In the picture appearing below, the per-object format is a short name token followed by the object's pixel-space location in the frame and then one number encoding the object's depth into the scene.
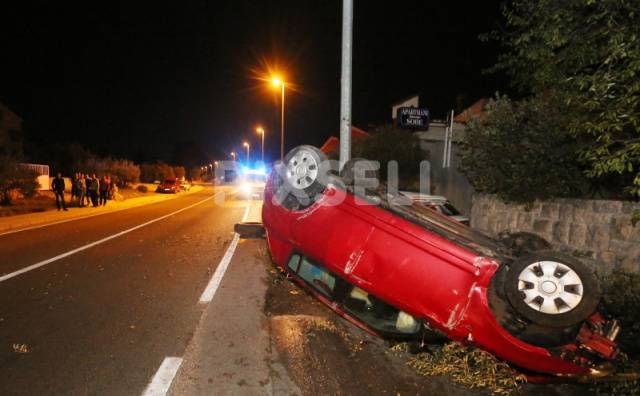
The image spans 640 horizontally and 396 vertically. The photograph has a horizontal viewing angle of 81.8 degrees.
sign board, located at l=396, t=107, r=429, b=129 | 14.71
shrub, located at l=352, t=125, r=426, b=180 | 13.78
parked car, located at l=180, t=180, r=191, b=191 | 41.14
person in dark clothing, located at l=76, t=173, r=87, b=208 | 16.82
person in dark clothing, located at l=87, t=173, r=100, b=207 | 17.51
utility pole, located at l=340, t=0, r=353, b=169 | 7.07
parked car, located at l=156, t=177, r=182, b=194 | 34.50
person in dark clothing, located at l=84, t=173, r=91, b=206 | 17.35
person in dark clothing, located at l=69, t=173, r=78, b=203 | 16.92
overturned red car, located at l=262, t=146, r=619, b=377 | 2.88
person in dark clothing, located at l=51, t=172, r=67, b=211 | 15.29
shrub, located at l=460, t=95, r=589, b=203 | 6.32
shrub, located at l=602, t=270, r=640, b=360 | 3.71
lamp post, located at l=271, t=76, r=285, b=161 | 19.55
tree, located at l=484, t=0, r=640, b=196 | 3.63
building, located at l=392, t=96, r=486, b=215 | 13.09
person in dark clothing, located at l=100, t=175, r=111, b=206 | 18.31
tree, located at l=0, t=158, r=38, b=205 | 16.31
